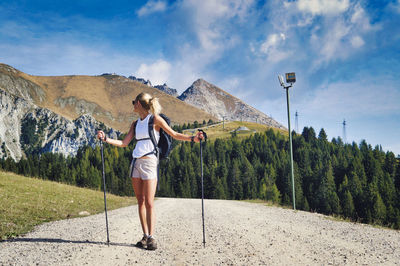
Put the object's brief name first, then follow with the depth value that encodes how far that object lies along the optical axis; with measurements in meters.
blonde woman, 6.16
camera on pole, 19.00
